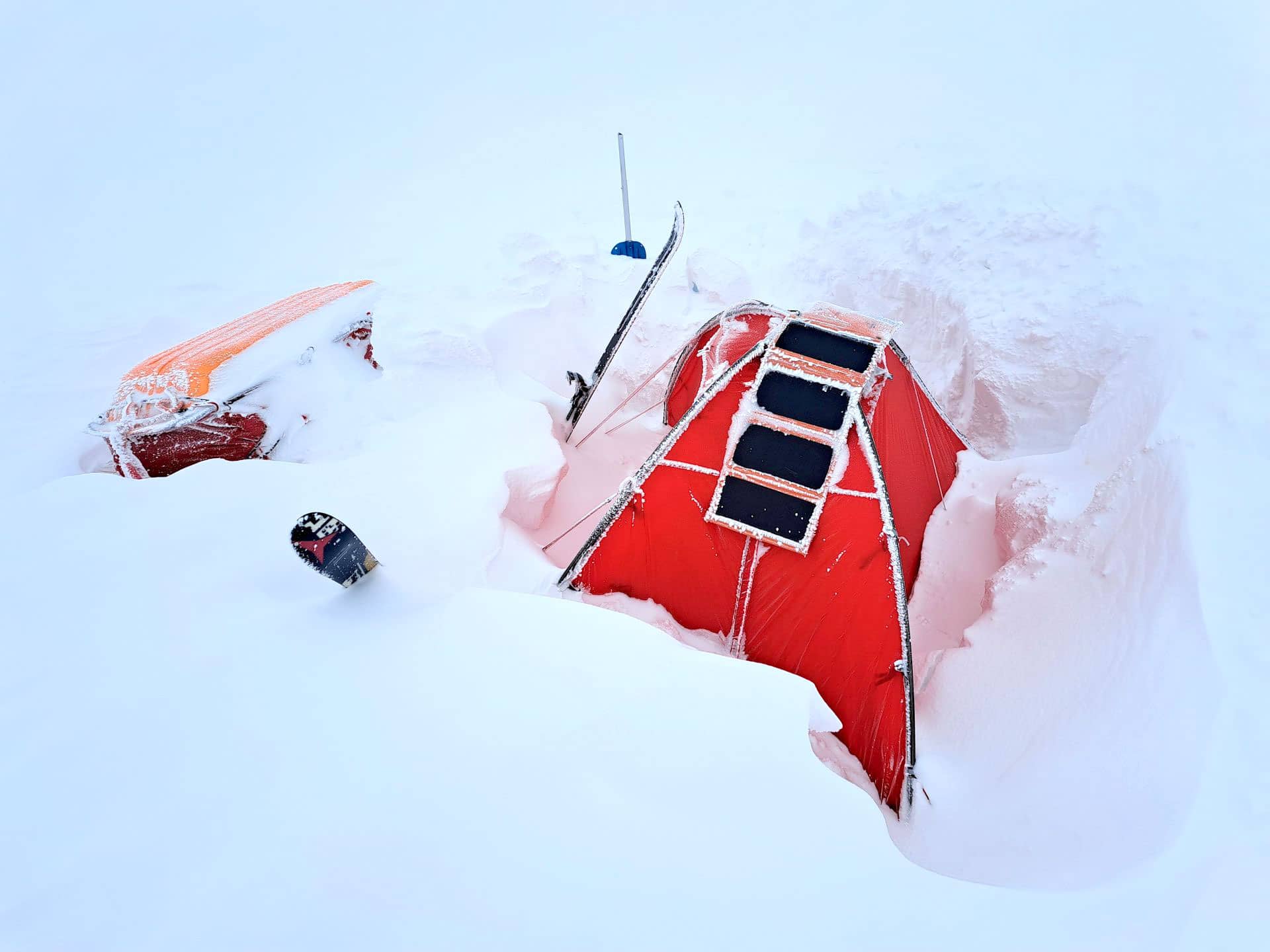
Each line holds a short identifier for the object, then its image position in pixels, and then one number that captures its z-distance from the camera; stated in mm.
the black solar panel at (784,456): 3426
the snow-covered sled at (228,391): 4613
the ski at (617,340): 4742
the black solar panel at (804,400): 3541
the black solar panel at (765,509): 3354
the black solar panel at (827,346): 3801
